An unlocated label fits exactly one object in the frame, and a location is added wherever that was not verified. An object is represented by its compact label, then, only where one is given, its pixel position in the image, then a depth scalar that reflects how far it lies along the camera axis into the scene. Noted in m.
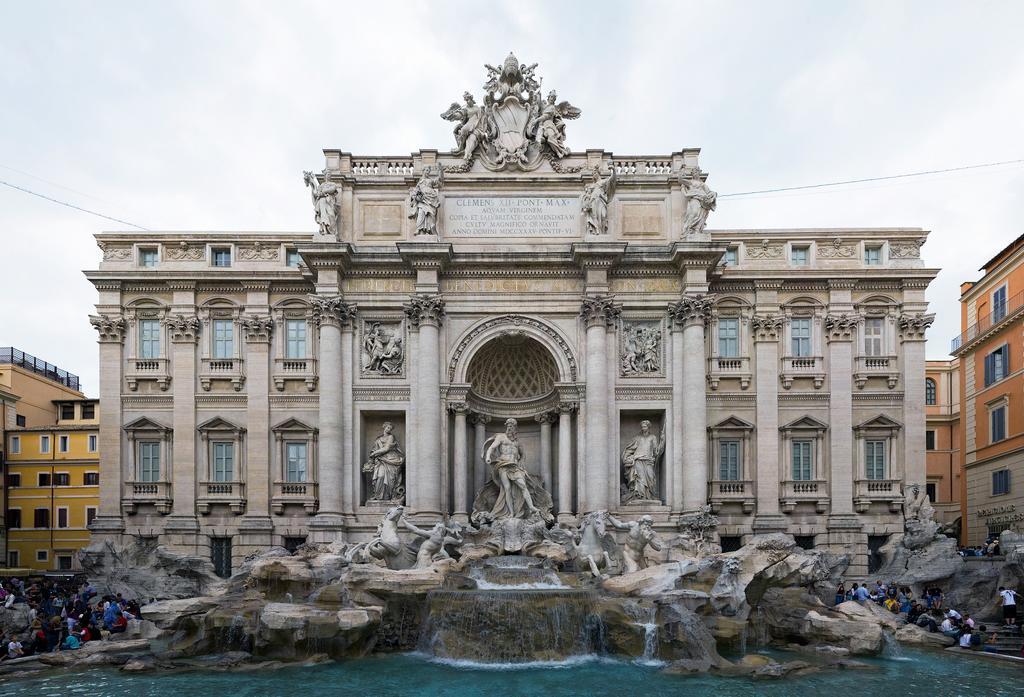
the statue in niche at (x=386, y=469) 28.88
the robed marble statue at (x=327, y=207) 28.75
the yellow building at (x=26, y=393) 42.28
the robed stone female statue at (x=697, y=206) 28.77
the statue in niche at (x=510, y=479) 27.41
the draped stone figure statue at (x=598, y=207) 28.73
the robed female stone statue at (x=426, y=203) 28.69
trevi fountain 28.06
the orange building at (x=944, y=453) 47.25
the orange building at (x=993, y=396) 33.41
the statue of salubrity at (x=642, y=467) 28.77
